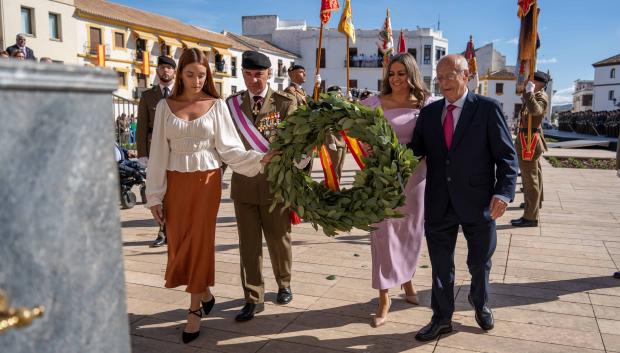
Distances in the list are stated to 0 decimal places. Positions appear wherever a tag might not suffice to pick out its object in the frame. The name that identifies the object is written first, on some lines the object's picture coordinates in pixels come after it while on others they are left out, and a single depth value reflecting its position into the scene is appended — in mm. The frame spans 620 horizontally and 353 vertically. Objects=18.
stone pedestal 900
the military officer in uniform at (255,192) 4012
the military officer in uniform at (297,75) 8561
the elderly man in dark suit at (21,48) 8197
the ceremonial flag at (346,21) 10672
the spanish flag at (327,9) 9016
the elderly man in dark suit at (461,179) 3463
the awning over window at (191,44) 43559
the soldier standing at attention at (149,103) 5262
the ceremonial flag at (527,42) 7805
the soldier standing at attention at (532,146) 7227
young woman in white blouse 3662
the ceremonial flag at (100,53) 19577
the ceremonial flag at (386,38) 11078
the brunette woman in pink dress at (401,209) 4004
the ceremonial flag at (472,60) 12192
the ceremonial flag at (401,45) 12883
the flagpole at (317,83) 7859
